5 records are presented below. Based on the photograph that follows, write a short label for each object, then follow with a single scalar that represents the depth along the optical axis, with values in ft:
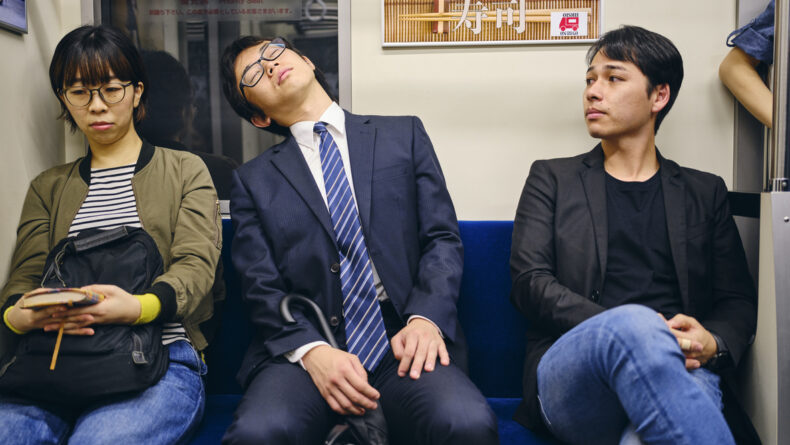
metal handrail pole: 5.11
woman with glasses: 5.77
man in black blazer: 5.47
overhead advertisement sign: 7.65
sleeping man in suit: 5.05
